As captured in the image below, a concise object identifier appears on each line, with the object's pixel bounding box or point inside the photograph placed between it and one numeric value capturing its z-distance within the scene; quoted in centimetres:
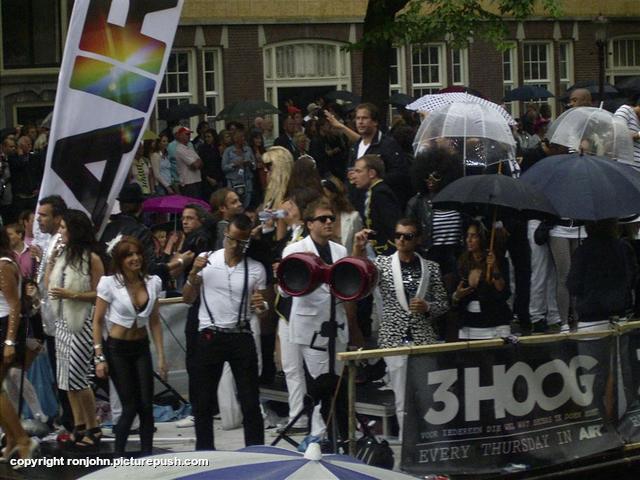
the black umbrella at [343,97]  2827
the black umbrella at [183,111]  2581
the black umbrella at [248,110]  2752
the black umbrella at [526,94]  3148
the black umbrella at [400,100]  2668
